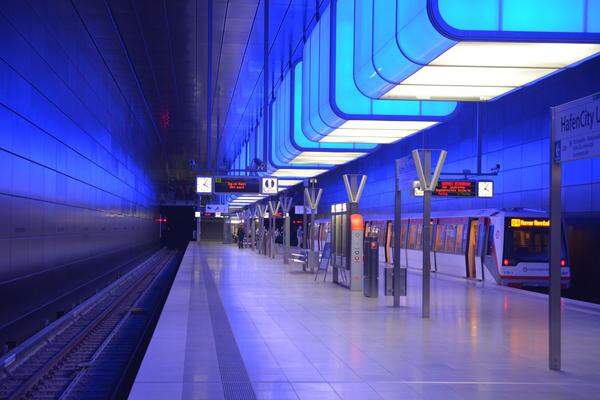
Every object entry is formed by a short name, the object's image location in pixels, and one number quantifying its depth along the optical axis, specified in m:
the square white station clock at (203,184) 31.70
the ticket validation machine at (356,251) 19.94
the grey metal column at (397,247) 16.03
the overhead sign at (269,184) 34.41
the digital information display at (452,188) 28.48
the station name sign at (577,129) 8.66
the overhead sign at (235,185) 28.00
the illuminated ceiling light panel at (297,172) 37.81
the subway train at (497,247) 25.06
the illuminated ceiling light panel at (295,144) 28.33
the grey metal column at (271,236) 43.72
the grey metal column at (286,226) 35.97
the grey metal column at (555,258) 9.16
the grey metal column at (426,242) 14.12
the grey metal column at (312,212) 28.20
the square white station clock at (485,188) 28.89
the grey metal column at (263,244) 49.13
